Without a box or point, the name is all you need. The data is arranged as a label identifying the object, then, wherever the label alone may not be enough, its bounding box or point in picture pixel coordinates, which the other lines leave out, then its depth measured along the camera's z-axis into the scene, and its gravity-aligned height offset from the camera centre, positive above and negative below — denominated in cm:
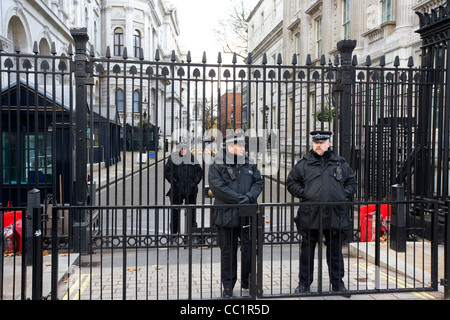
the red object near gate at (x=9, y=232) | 637 -126
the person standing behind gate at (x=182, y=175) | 745 -44
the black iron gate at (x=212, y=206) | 471 -74
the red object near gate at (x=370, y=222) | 724 -126
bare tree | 4372 +1362
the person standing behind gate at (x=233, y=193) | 479 -50
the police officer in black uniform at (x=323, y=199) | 474 -56
